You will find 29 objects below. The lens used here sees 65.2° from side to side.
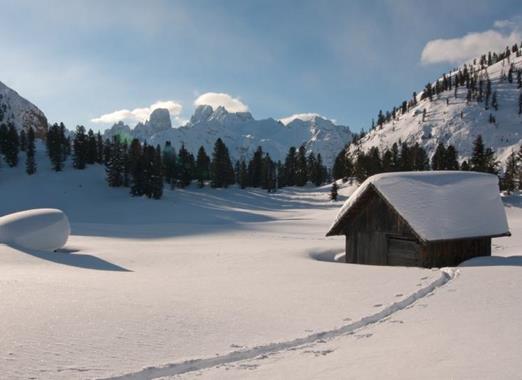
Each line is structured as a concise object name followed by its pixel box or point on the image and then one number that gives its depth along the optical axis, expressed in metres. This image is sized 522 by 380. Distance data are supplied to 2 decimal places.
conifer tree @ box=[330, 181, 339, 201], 77.25
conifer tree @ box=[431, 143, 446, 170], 78.66
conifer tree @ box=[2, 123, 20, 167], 80.88
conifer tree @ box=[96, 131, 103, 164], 90.62
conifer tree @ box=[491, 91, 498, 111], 163.50
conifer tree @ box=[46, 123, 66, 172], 80.75
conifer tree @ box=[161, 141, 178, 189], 85.49
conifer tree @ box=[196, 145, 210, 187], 92.92
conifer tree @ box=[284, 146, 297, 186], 118.44
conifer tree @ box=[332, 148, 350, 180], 113.80
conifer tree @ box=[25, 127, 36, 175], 77.69
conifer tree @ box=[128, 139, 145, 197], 68.19
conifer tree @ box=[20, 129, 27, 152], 92.12
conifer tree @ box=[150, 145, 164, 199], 68.50
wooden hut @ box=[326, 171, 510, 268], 18.69
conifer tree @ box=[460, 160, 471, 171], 72.89
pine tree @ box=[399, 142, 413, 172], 83.06
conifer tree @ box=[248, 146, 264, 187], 103.44
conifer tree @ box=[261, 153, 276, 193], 98.68
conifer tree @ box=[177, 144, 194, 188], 86.12
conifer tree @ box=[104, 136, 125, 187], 72.94
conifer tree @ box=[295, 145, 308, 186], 114.75
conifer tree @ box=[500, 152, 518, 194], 60.76
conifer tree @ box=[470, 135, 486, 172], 63.88
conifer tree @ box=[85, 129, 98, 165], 85.80
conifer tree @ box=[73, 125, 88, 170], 82.44
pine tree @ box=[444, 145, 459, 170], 76.69
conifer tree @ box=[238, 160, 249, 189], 97.16
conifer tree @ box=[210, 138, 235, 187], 87.94
